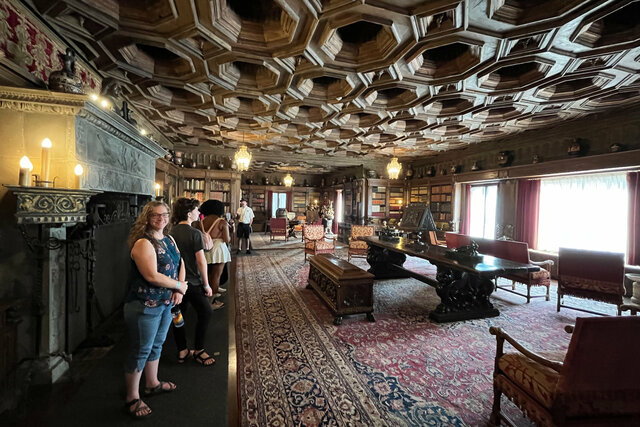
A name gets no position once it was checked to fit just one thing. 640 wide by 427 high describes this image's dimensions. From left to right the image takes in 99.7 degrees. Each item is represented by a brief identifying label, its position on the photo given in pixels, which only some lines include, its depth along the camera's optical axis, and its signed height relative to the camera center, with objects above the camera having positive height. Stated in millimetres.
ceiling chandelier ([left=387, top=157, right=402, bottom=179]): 7520 +1190
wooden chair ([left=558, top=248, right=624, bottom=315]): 3516 -808
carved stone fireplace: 1895 -127
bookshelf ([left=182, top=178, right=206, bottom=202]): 8625 +516
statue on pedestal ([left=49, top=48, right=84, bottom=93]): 2055 +922
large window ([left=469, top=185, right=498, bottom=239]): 7535 +70
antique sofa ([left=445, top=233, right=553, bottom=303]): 4242 -736
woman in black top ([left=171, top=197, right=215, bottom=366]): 2309 -599
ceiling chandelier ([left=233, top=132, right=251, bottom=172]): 6148 +1088
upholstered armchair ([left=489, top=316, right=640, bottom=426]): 1341 -830
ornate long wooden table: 3176 -971
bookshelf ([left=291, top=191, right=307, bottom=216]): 13781 +249
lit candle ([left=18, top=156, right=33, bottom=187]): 1706 +173
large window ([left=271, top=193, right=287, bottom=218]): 13609 +236
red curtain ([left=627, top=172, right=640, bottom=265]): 4711 -16
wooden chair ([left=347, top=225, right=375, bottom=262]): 6781 -869
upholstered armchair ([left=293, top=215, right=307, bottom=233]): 10720 -751
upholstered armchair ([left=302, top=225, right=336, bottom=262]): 6680 -857
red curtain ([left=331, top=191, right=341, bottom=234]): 13031 -436
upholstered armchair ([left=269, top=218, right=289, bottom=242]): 9961 -764
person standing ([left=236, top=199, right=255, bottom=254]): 7402 -462
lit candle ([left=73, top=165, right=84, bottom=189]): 2054 +209
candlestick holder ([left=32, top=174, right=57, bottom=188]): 1814 +118
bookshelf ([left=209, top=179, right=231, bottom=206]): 8820 +477
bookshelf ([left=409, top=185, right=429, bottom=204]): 9422 +605
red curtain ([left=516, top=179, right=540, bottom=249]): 6406 +70
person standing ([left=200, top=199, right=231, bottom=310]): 3494 -454
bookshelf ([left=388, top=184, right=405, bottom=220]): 10258 +350
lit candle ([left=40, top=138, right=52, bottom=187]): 1812 +259
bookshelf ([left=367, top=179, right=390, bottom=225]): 10008 +354
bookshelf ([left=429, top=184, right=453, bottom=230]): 8492 +242
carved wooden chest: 3346 -1057
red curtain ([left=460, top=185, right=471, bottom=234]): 8242 -26
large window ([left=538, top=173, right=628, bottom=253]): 5133 +63
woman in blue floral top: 1694 -579
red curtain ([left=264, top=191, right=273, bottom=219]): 13448 +204
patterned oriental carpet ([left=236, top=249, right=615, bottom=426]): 1885 -1408
